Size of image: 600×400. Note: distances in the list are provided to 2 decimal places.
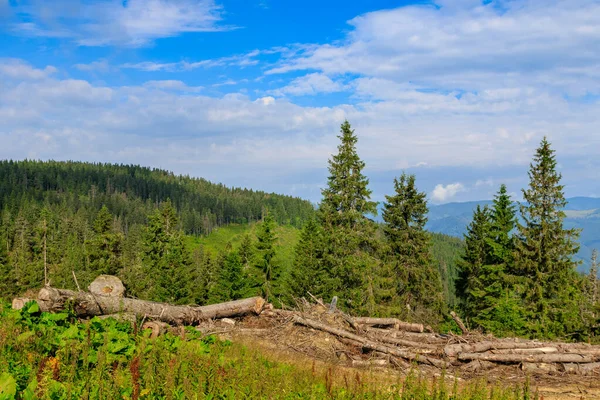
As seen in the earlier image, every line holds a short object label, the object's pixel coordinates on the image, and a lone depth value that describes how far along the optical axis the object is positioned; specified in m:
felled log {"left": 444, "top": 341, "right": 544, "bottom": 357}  11.76
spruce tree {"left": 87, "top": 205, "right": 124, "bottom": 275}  43.97
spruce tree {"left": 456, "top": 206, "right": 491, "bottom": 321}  34.12
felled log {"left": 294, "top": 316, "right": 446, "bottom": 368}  11.39
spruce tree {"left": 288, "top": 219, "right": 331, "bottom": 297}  36.00
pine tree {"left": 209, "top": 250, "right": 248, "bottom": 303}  45.53
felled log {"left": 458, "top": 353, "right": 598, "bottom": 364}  11.34
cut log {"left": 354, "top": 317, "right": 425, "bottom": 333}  15.00
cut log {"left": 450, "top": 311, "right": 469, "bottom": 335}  13.61
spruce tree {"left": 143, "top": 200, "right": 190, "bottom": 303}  43.69
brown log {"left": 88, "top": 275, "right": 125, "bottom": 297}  13.27
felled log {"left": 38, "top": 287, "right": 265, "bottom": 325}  10.09
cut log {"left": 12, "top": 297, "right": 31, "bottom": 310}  9.57
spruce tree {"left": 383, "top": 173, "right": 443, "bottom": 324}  32.56
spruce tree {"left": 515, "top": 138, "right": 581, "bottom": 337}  28.80
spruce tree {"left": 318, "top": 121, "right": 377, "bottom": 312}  31.72
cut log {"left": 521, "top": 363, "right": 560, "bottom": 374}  10.96
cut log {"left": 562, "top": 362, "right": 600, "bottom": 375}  10.91
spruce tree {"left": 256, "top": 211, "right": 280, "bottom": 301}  45.16
